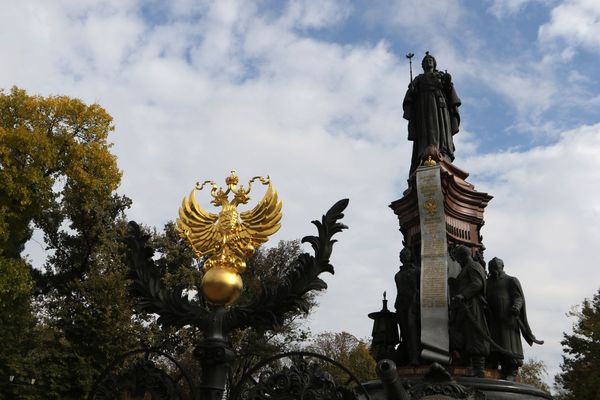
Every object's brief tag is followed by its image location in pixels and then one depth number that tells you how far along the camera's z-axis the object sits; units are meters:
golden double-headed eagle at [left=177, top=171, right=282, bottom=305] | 6.04
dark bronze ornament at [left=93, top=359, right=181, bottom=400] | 6.04
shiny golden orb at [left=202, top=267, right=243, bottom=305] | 5.96
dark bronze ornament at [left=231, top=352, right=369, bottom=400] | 5.52
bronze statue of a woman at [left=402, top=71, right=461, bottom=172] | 12.33
